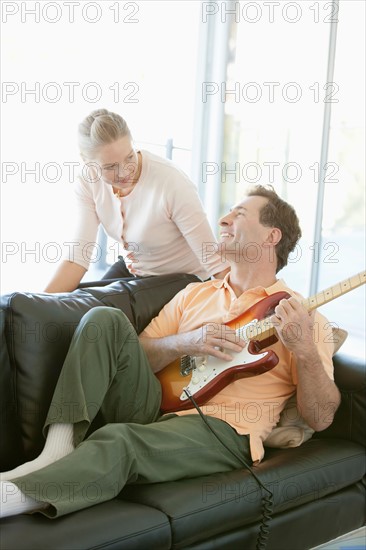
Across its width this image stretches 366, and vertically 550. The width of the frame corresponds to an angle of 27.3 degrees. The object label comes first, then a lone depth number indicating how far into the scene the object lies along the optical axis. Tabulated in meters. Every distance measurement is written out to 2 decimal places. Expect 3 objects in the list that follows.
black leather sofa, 1.78
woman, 2.63
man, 1.89
